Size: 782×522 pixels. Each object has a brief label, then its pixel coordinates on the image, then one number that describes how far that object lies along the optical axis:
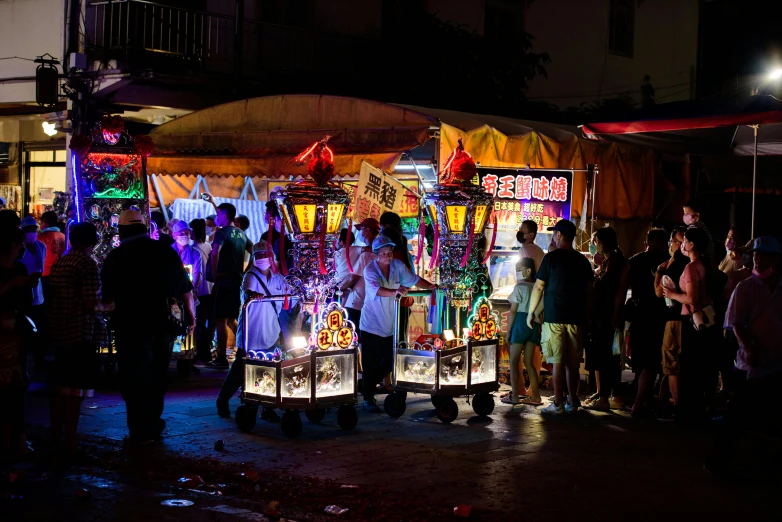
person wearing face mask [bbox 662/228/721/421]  9.59
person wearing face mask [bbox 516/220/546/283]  11.31
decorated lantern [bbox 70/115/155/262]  11.95
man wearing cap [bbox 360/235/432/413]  10.03
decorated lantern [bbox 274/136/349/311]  9.32
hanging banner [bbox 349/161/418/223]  11.98
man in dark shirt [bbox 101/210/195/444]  8.46
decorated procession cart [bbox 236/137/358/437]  9.03
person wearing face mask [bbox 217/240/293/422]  9.45
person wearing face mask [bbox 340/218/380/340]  10.91
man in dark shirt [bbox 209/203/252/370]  12.84
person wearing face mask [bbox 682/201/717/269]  11.16
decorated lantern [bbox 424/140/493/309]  10.27
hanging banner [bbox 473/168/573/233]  13.20
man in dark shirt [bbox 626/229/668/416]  10.16
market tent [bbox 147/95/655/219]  12.71
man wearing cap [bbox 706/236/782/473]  7.27
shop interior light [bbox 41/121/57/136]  18.64
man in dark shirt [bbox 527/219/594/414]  10.16
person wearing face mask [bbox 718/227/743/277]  11.53
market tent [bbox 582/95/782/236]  11.38
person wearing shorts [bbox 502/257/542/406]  10.78
